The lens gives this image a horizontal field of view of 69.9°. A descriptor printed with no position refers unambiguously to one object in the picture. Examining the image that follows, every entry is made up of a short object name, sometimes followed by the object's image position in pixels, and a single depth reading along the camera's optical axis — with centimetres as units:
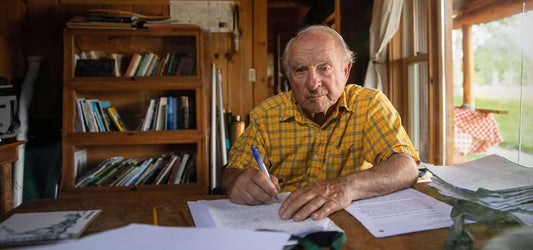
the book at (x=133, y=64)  275
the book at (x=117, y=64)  273
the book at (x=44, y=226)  65
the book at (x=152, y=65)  277
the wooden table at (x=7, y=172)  199
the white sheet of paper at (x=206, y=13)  324
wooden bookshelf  261
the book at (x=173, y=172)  276
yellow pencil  79
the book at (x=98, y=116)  268
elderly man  136
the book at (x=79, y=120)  263
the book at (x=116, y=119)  273
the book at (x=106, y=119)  270
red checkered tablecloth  256
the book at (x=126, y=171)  269
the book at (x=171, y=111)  275
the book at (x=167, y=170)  276
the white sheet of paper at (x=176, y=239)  51
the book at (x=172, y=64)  276
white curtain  249
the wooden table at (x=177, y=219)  64
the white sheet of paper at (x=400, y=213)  70
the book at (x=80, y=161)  264
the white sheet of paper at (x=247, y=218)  71
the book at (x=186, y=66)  275
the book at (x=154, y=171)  273
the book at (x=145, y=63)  276
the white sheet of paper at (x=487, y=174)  87
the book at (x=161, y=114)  274
